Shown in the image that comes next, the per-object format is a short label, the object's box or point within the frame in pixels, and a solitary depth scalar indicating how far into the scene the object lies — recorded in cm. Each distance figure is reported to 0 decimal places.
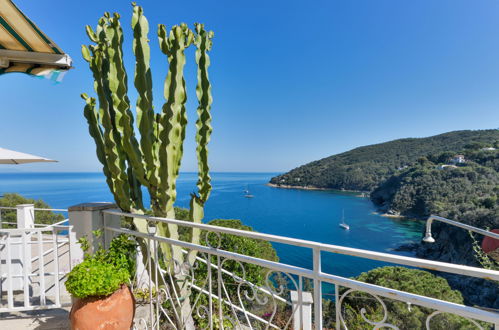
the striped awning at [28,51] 194
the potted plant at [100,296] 179
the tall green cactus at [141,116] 232
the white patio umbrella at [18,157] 344
